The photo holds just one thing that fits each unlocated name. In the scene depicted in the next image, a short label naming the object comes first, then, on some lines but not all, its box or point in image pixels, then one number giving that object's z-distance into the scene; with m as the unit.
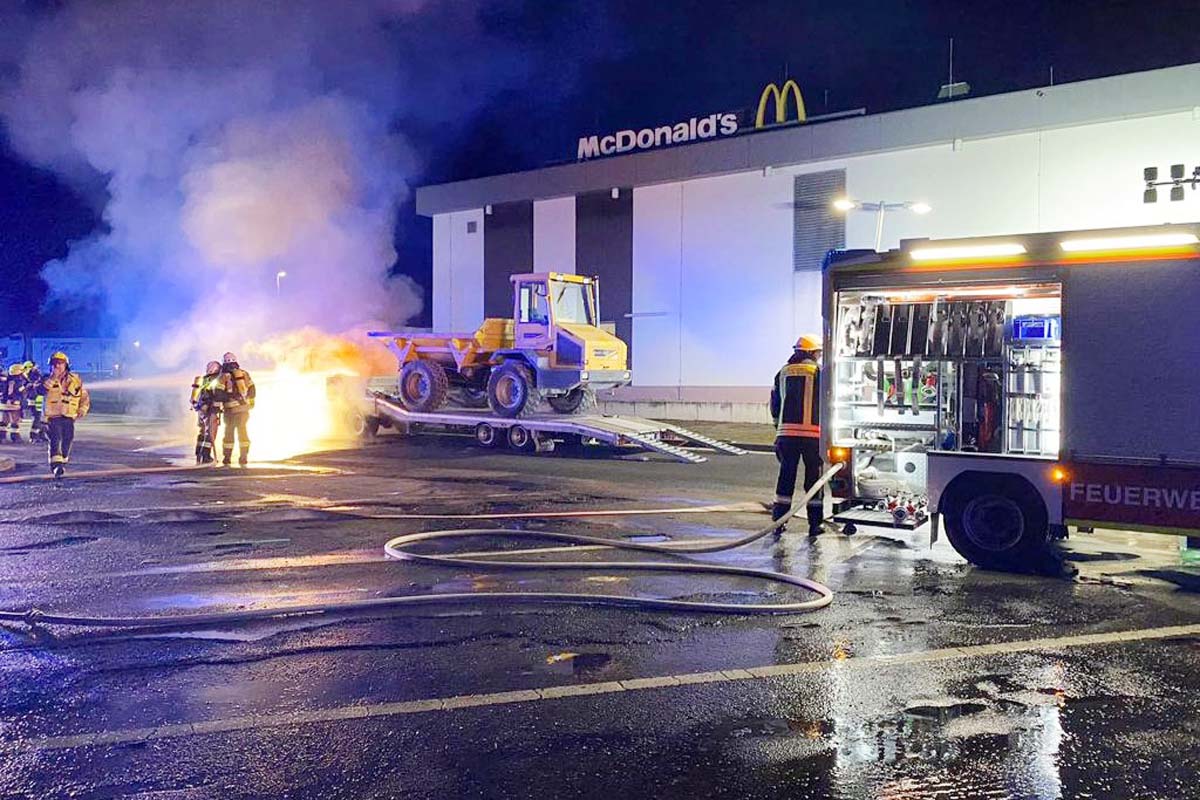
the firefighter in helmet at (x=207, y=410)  15.09
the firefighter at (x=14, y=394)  19.98
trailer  16.67
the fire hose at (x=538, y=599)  6.10
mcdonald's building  21.47
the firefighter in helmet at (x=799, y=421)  9.04
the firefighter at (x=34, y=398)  19.95
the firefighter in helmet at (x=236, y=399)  14.97
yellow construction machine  17.92
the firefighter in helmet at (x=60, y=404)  13.73
